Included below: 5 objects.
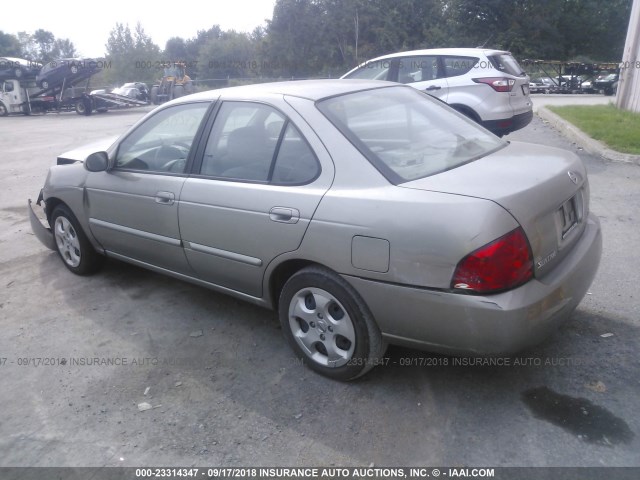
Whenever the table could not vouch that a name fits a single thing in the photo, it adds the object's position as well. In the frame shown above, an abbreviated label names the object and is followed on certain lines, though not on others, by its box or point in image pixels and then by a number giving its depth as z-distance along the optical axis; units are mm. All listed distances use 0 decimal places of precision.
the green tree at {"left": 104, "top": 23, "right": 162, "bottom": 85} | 44281
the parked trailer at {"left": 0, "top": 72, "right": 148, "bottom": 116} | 26172
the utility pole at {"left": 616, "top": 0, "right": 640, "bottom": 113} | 11867
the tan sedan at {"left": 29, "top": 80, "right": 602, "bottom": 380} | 2523
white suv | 8281
